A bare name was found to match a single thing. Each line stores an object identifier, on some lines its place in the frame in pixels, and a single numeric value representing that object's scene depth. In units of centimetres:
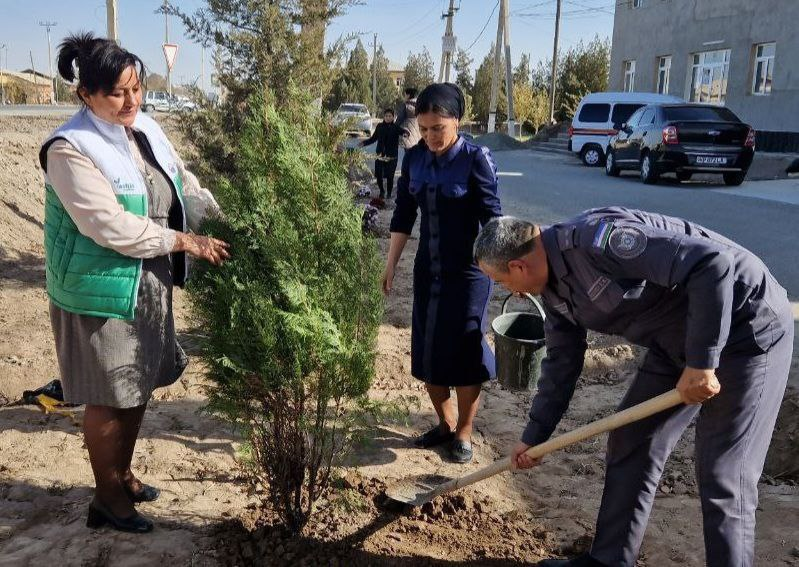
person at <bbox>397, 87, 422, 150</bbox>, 992
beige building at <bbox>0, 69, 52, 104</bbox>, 5972
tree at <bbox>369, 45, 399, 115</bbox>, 5937
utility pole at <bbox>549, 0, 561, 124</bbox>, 3212
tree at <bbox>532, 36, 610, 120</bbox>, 3456
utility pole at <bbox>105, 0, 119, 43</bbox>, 920
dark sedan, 1280
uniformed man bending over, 212
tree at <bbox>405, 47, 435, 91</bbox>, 5534
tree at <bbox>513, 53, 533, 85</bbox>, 4302
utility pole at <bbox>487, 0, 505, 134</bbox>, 2925
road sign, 1305
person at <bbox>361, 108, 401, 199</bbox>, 1206
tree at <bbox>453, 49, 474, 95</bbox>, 4675
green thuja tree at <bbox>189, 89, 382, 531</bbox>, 243
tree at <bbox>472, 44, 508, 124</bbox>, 4216
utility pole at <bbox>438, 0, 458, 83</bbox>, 2478
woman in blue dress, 336
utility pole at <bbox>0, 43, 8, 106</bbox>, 5389
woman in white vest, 245
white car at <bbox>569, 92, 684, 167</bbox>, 1952
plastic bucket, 363
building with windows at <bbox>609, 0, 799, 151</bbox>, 1892
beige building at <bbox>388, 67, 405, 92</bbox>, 8189
